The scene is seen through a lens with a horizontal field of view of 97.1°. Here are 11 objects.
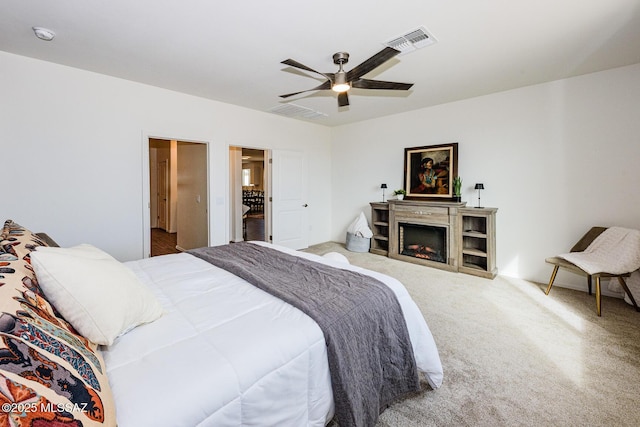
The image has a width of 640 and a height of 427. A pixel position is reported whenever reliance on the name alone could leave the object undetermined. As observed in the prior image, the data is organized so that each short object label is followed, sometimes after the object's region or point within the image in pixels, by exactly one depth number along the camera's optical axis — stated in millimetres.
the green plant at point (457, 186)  4398
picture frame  4565
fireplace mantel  4078
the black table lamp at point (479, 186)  4110
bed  806
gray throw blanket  1292
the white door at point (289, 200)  5363
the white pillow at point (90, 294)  1029
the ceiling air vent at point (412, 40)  2471
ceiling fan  2295
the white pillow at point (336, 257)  2610
